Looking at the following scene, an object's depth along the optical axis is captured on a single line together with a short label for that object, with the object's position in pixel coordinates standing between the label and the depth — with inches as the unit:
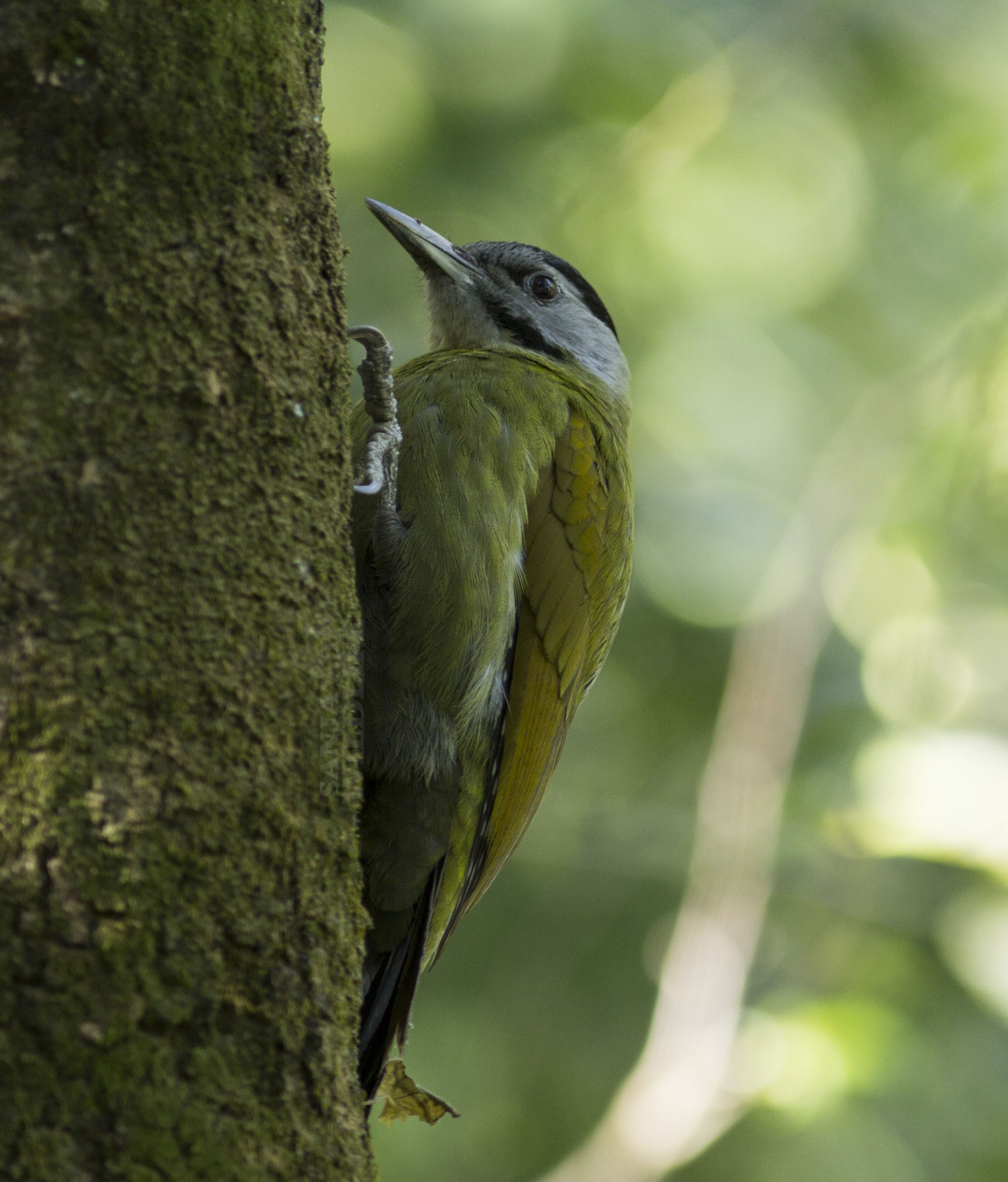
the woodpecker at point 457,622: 208.7
